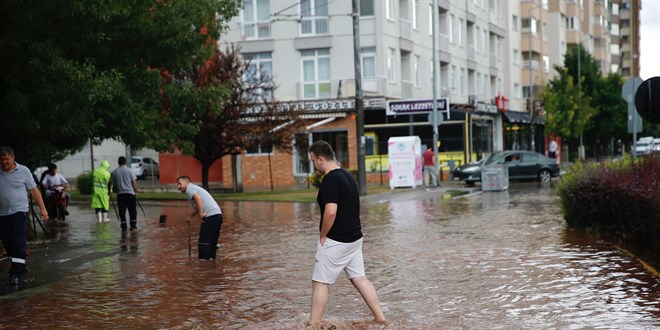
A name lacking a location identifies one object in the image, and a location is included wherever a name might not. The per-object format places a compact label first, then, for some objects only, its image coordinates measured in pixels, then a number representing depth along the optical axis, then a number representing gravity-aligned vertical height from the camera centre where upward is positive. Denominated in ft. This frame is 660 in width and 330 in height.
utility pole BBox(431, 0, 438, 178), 123.07 +4.49
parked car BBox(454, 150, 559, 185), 133.39 -3.29
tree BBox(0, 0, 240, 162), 51.24 +5.77
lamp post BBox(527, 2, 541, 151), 209.36 +11.20
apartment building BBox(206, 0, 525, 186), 145.28 +12.73
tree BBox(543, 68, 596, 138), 205.26 +7.44
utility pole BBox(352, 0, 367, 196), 103.60 +4.15
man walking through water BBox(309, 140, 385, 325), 27.02 -2.24
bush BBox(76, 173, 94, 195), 129.84 -3.64
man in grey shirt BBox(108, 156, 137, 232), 68.44 -2.52
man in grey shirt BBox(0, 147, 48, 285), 39.22 -2.18
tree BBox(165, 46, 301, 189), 114.11 +3.97
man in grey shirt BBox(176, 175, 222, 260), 47.06 -3.22
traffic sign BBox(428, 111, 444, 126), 126.11 +3.75
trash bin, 113.70 -4.20
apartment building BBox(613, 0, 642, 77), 397.02 +46.19
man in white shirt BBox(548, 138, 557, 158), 170.71 -1.28
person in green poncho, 77.61 -2.85
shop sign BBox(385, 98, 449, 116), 138.10 +5.99
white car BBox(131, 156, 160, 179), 182.39 -2.04
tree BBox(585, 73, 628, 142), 254.47 +8.62
